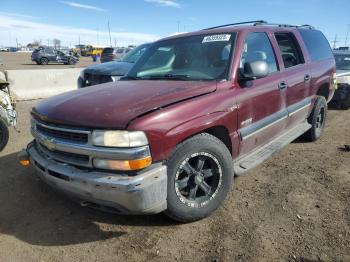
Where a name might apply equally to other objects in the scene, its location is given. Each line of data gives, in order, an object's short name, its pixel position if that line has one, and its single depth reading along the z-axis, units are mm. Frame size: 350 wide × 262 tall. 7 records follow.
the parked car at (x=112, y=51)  25269
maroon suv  2691
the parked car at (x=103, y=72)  7818
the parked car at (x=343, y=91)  8641
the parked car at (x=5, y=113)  5316
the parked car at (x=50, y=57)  32062
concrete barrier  9992
